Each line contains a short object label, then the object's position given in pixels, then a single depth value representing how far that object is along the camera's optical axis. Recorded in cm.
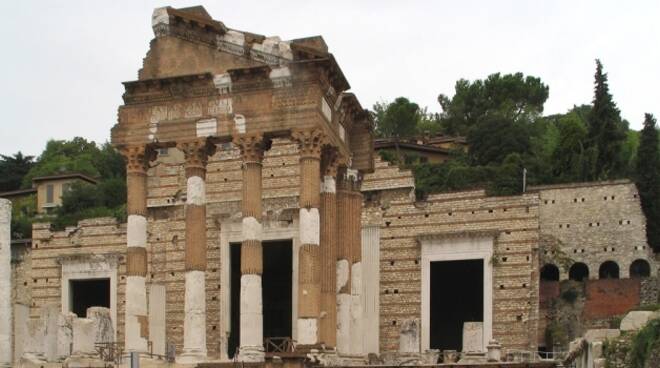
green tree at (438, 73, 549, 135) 7231
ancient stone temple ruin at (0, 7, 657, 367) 2716
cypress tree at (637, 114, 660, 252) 4550
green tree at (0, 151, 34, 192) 7786
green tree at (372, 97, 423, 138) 7231
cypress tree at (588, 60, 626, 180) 5009
